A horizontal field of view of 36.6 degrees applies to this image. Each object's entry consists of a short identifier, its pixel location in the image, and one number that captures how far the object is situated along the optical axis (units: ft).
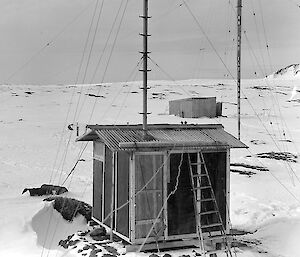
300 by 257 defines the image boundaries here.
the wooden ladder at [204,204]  42.10
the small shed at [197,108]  139.33
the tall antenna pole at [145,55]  43.01
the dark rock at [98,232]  47.56
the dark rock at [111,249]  41.19
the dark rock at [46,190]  61.82
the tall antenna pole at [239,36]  83.97
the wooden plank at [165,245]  40.88
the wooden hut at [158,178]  41.04
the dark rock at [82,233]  47.47
